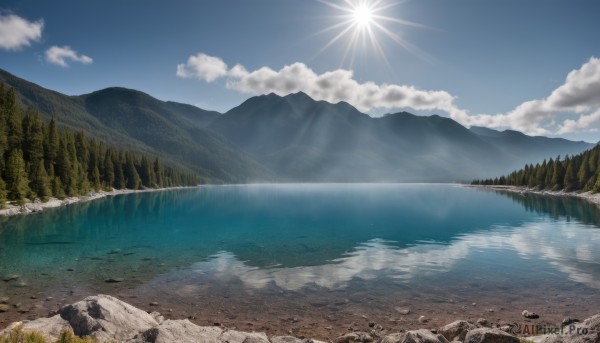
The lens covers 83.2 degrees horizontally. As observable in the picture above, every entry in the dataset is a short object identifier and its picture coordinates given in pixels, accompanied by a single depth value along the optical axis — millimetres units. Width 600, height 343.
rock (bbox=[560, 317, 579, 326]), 19120
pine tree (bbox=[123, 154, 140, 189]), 172250
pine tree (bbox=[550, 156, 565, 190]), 158625
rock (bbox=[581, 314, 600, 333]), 12557
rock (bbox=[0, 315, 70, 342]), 13453
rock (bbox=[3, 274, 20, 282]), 27938
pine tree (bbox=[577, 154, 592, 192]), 141125
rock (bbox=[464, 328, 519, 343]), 12531
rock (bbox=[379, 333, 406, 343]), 14119
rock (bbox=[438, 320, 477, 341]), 15968
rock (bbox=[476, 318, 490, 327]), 18767
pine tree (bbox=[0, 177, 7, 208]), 70531
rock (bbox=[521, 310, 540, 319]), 20359
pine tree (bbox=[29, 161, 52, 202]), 88062
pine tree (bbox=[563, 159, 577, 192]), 150500
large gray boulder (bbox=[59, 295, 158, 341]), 14188
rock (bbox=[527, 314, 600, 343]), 11781
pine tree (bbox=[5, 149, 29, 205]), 77500
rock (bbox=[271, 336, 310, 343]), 15422
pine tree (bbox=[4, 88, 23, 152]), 91188
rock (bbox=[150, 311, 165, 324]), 18791
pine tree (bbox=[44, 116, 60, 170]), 99938
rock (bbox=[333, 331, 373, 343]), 16859
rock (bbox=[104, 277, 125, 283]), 28078
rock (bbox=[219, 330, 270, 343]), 14064
